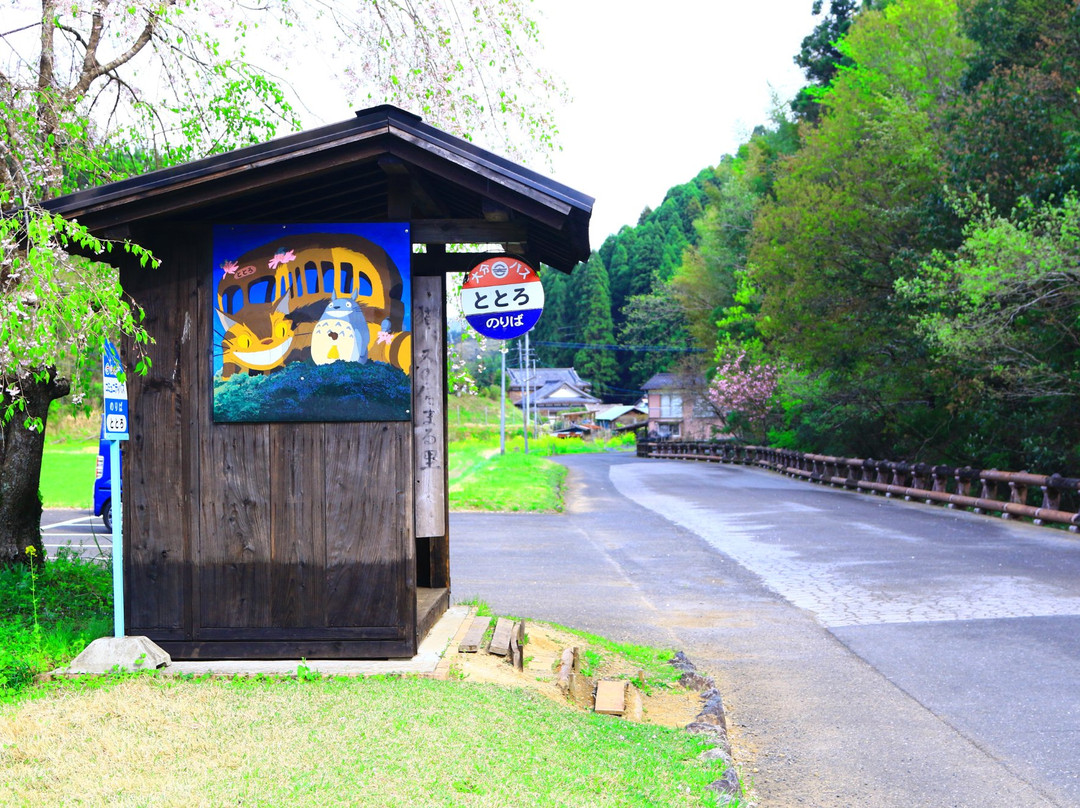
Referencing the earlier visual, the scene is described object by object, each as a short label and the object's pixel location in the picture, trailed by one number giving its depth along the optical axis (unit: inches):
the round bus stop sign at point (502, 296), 282.2
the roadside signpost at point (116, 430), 241.9
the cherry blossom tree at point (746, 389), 1959.9
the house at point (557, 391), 4247.0
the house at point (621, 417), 4121.6
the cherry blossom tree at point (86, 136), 252.4
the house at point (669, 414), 3477.1
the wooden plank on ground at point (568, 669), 256.7
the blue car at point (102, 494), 552.1
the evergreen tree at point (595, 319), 3631.9
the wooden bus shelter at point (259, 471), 253.8
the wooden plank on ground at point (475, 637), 266.4
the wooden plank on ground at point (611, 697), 241.6
